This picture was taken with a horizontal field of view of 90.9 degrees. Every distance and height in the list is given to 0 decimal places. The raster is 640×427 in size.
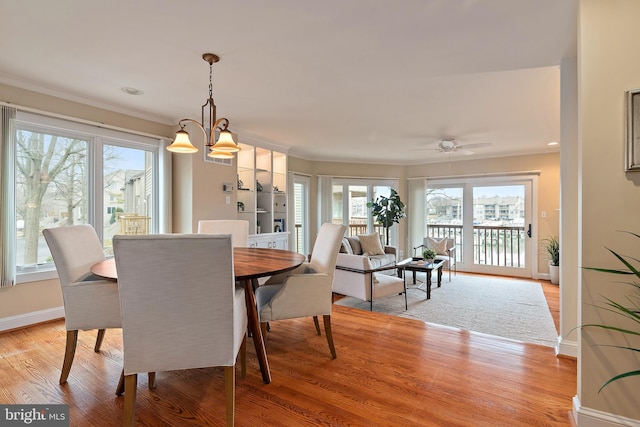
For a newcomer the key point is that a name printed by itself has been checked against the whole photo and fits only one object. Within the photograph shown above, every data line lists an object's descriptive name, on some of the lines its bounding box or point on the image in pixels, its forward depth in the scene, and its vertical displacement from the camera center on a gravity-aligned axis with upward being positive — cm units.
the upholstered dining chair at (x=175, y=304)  144 -44
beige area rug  330 -123
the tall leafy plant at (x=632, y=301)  151 -43
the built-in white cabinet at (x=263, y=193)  493 +30
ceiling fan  488 +107
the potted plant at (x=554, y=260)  554 -85
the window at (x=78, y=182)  310 +33
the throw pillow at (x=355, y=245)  594 -63
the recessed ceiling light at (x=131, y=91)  311 +122
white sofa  373 -85
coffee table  449 -81
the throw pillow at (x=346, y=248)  535 -62
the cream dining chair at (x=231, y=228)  338 -18
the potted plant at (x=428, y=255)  511 -70
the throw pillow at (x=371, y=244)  605 -62
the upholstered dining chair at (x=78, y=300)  201 -57
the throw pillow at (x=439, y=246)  622 -67
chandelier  238 +54
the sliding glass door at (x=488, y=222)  621 -20
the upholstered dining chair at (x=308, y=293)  228 -61
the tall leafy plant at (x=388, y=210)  675 +5
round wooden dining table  191 -37
